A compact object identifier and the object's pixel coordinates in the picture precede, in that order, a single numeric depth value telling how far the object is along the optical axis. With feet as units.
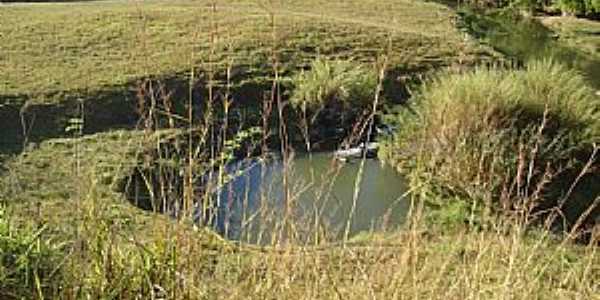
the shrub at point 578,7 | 56.39
